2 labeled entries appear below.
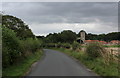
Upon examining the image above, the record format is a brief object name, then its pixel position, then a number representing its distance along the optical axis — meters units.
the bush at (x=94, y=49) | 18.88
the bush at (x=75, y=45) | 36.99
